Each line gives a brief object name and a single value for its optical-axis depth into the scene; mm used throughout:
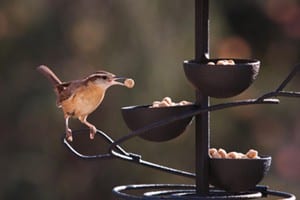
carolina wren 4867
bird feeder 4512
